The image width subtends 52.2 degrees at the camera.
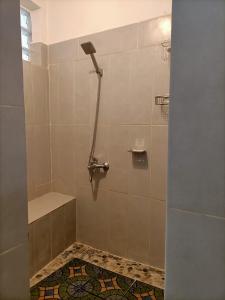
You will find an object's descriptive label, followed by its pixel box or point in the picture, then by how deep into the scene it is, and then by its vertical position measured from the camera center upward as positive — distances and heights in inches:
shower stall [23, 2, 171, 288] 67.3 -4.5
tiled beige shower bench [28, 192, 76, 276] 67.8 -31.7
